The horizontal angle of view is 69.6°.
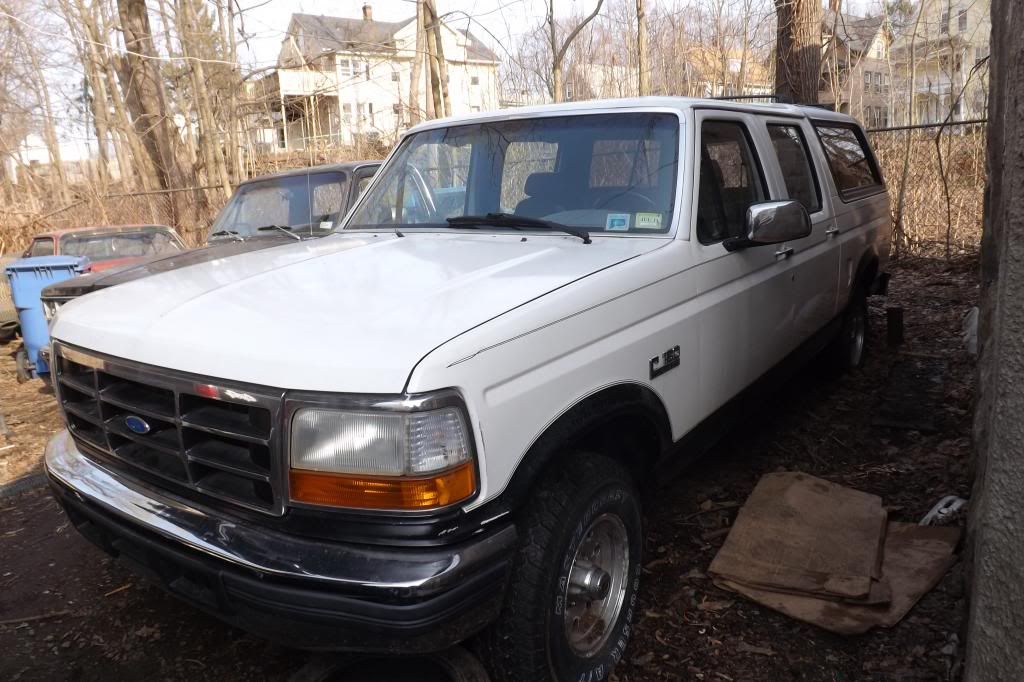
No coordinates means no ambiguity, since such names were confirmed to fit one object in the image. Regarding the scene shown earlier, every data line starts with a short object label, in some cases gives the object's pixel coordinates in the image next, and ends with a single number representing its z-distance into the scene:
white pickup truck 1.94
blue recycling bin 7.29
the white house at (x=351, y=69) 10.43
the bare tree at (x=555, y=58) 9.81
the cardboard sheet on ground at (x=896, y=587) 2.85
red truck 8.46
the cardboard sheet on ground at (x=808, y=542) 3.00
